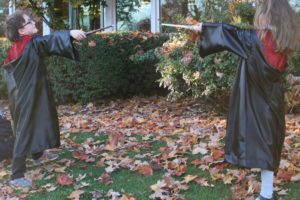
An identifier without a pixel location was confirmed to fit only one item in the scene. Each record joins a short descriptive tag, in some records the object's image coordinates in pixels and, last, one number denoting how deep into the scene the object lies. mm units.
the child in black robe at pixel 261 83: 4090
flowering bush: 7141
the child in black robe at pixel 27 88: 5078
